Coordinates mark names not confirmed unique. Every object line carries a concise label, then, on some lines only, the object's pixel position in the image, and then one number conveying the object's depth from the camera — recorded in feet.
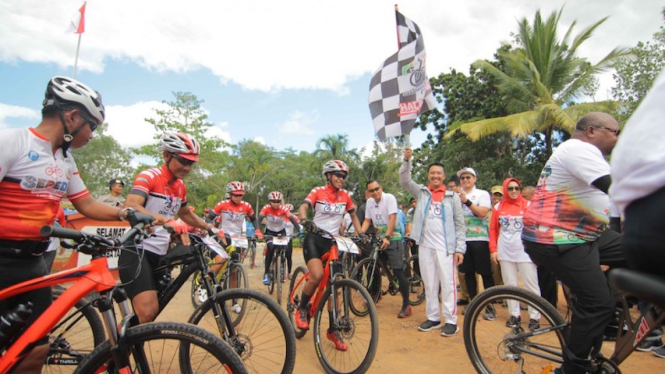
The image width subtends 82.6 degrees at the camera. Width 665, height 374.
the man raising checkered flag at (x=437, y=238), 15.66
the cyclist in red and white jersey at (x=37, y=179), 7.09
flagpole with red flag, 44.88
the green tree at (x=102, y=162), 131.34
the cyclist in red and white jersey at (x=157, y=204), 9.79
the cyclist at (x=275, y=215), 28.19
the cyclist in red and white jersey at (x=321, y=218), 13.93
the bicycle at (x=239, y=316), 9.24
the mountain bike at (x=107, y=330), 6.03
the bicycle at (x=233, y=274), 16.87
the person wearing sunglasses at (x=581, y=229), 7.93
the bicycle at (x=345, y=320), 11.30
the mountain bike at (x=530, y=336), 7.85
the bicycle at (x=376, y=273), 19.19
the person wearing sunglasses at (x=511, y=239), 16.08
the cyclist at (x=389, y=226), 18.70
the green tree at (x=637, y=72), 48.08
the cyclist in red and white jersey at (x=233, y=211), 25.55
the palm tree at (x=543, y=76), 52.11
